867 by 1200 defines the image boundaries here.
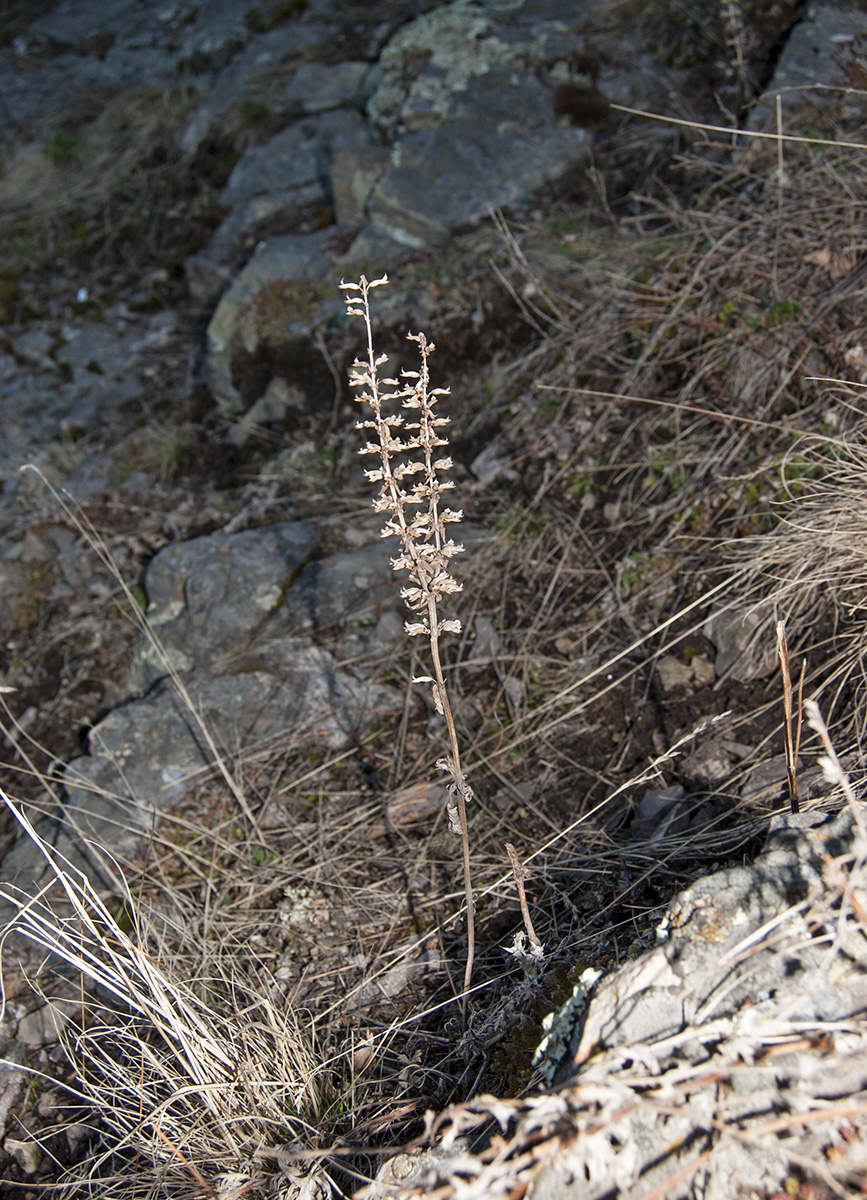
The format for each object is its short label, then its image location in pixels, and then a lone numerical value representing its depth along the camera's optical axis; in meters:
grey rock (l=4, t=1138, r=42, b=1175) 1.95
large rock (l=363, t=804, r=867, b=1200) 1.07
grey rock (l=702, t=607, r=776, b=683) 2.26
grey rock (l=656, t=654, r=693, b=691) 2.38
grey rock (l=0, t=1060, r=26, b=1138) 2.05
